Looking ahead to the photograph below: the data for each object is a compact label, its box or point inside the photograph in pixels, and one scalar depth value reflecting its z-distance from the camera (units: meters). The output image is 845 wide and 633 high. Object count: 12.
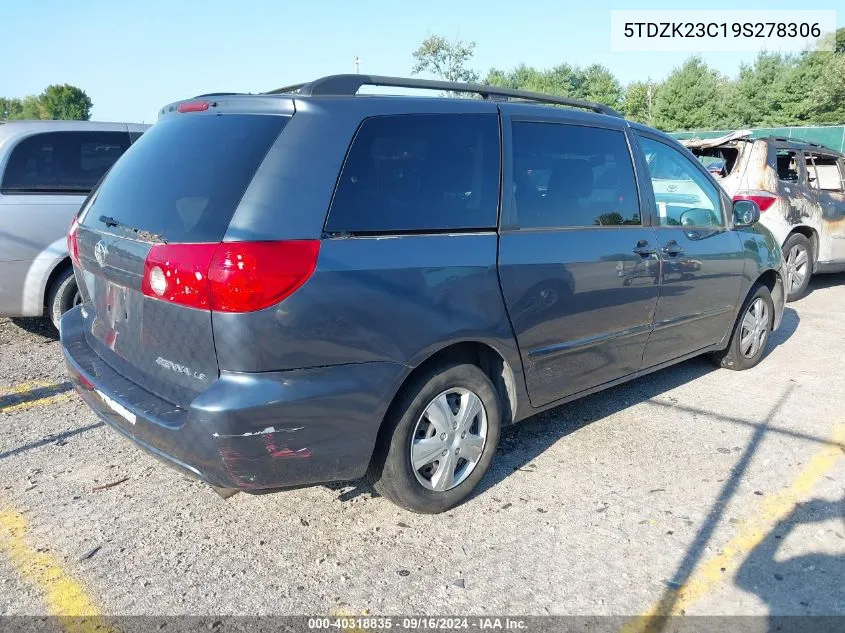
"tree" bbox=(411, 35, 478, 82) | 50.97
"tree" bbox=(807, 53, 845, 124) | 37.84
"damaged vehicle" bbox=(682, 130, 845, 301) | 7.88
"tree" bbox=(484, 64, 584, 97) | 61.16
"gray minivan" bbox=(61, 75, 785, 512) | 2.49
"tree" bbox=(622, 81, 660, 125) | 50.18
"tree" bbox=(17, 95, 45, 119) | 92.25
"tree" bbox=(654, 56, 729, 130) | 46.22
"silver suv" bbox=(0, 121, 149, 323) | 5.30
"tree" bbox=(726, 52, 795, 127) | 42.88
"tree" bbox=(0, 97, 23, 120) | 93.69
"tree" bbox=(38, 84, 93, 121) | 92.25
